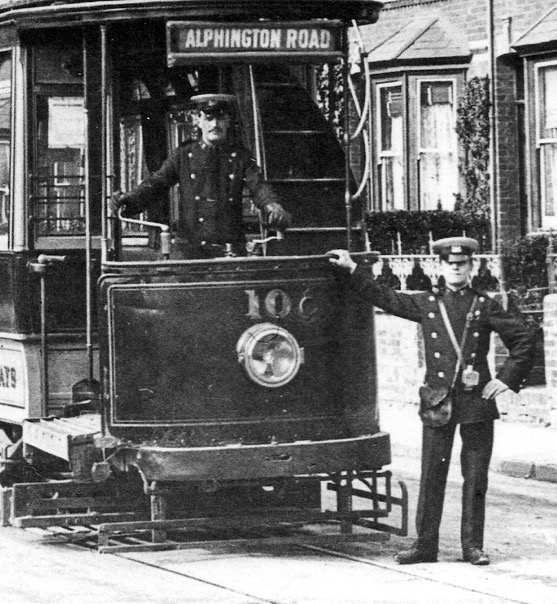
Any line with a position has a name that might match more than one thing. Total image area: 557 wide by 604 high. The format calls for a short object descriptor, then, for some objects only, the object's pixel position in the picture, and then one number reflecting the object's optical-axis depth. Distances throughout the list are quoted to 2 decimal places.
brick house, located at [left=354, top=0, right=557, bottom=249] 21.14
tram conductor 10.22
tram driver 10.81
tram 10.44
